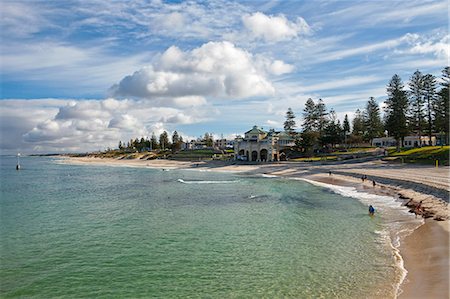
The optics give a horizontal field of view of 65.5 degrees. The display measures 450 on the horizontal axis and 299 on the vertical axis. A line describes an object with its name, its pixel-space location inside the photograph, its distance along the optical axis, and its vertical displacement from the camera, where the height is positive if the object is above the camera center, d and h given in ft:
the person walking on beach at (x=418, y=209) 75.62 -15.69
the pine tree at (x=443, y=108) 197.16 +17.40
